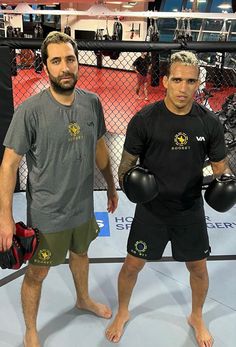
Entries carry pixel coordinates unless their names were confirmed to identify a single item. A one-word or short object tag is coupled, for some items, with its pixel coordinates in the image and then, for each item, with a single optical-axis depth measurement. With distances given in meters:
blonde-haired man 1.56
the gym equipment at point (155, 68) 6.51
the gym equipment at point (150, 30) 6.94
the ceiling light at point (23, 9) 6.52
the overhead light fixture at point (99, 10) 5.68
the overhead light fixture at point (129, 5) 11.23
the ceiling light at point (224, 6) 11.55
